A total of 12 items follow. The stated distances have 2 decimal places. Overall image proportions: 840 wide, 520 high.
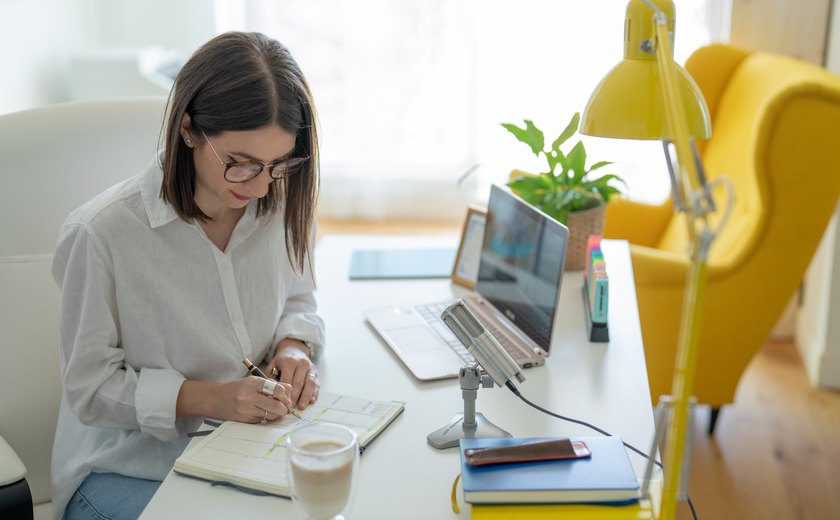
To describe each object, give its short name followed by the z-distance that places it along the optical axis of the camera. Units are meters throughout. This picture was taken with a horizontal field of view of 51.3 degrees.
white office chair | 1.52
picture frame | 1.90
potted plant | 1.93
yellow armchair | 2.27
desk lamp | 0.83
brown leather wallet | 1.12
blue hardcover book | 1.06
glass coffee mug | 0.97
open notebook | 1.14
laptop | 1.52
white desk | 1.11
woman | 1.32
